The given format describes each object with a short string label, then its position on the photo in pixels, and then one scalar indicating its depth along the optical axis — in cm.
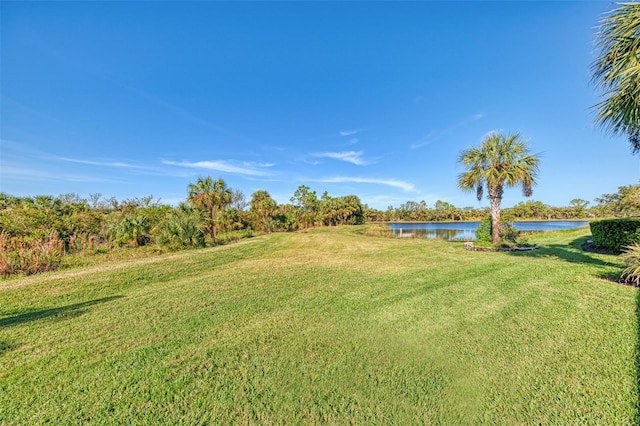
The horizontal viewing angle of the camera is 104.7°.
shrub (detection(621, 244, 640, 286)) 452
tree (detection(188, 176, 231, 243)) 2047
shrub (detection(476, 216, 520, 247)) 1163
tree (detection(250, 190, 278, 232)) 2864
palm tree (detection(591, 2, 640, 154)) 409
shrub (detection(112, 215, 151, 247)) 1334
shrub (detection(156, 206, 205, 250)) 1229
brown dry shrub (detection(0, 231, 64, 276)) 686
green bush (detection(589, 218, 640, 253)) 785
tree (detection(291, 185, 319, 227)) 3824
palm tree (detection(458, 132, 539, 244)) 1094
